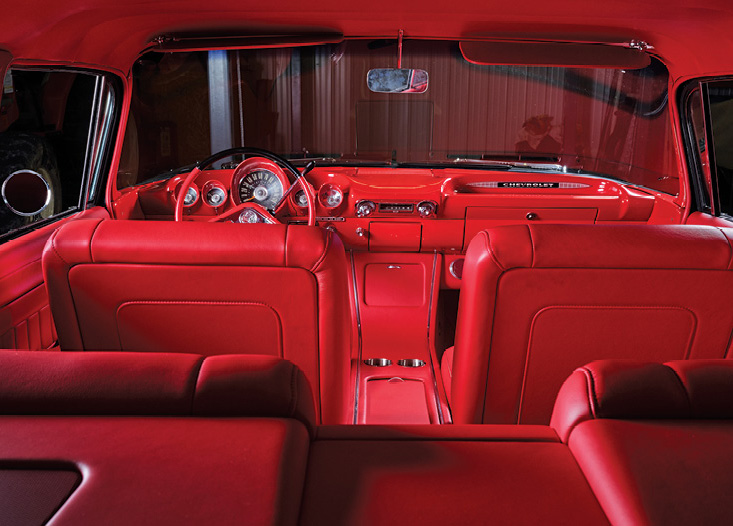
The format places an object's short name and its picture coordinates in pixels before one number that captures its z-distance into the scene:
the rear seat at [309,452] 0.76
